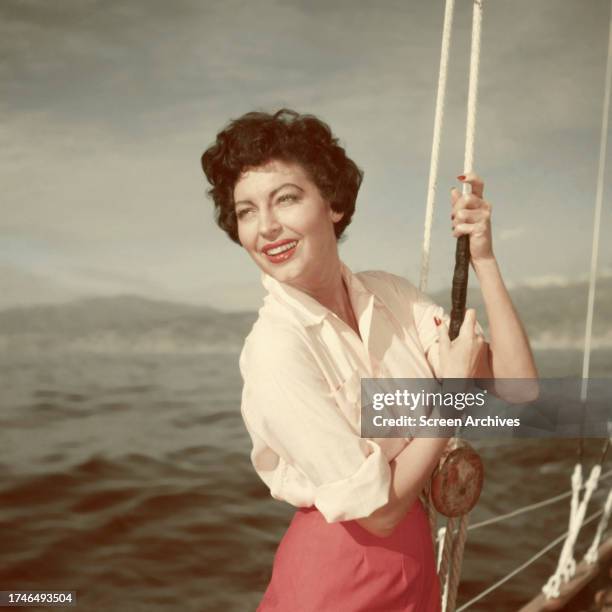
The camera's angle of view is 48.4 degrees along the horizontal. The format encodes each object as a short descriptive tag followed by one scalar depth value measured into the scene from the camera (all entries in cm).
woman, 78
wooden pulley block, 90
